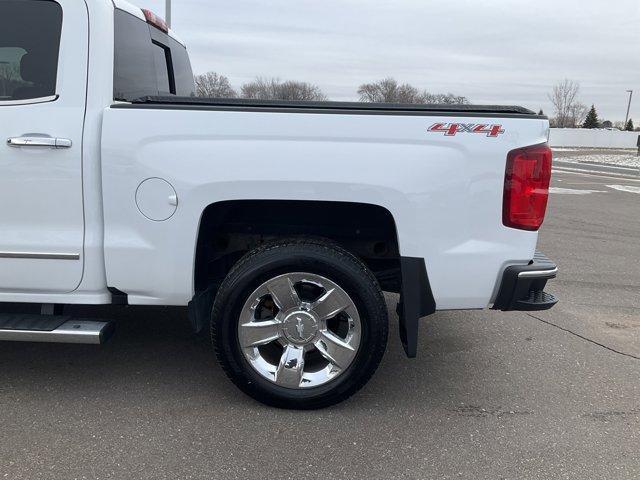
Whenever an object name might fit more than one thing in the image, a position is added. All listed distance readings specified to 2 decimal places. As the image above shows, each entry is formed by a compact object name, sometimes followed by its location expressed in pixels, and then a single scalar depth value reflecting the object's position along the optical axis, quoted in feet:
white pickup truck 9.64
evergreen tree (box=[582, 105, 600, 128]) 275.18
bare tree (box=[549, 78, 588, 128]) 272.31
